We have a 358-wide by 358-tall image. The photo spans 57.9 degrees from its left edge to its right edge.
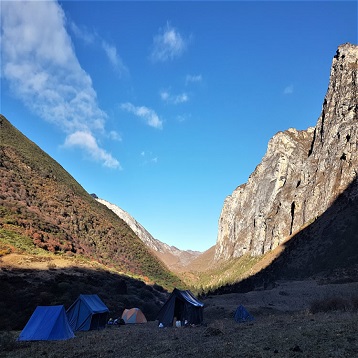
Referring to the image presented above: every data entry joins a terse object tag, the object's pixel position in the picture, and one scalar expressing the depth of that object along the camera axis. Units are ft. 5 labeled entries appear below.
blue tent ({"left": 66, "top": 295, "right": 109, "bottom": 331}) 87.15
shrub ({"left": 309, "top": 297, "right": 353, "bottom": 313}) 87.92
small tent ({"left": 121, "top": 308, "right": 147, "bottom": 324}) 112.15
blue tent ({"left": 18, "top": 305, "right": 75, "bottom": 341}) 66.64
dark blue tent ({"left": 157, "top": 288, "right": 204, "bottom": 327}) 95.86
